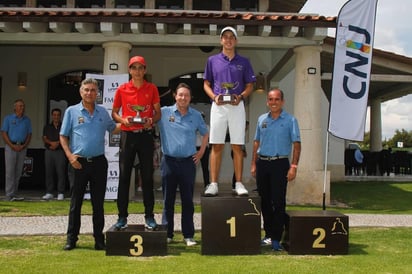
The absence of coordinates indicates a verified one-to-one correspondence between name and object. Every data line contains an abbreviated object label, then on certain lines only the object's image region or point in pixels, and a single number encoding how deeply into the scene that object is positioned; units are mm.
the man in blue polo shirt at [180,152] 5598
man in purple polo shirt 5605
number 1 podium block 5309
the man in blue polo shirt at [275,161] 5648
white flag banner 7773
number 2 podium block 5414
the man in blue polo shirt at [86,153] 5496
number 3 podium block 5238
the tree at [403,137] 60531
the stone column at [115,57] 9984
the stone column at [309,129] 9859
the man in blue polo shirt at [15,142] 9555
